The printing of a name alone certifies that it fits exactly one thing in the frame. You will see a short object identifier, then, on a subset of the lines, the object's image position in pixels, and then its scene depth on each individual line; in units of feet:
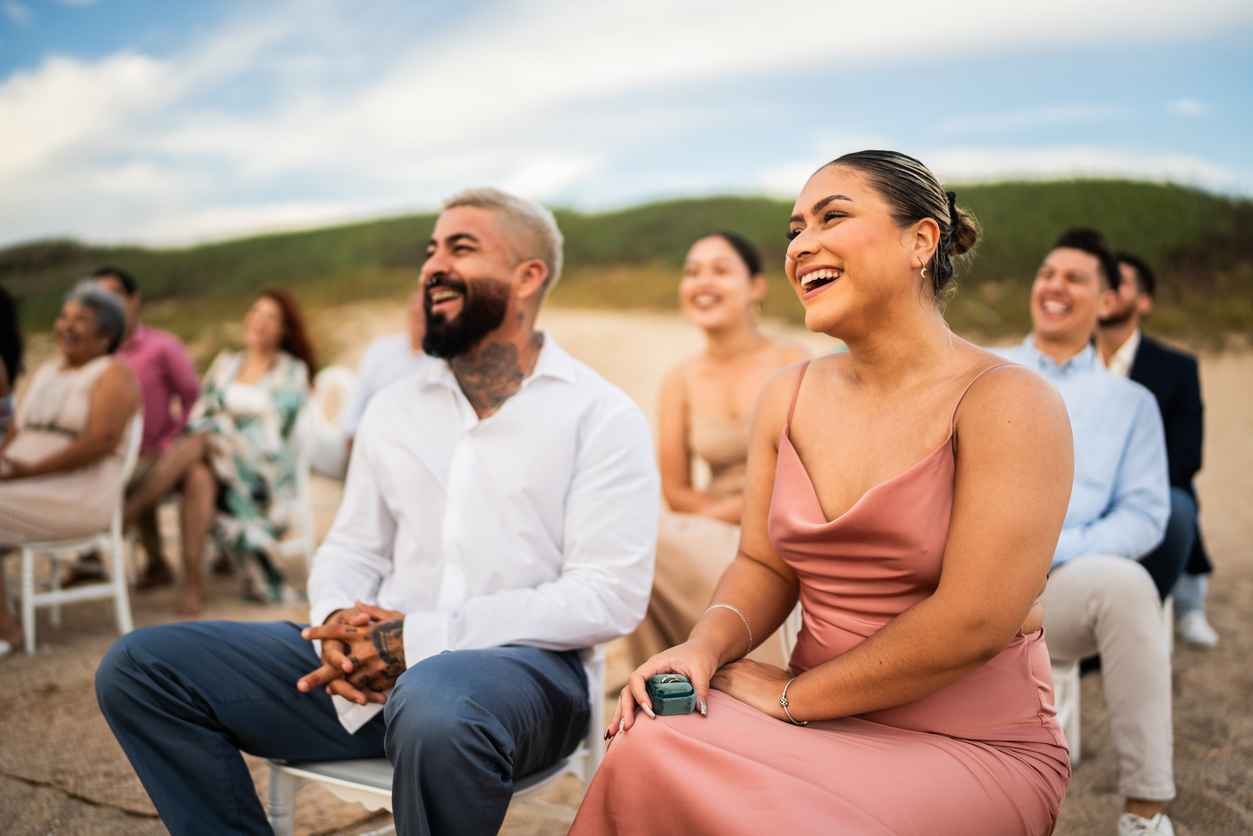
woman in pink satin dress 6.17
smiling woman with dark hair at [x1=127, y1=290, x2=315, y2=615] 21.25
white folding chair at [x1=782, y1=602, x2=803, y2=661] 9.61
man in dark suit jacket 16.37
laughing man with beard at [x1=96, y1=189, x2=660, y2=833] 7.54
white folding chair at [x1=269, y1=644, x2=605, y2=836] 8.16
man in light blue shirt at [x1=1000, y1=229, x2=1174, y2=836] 10.32
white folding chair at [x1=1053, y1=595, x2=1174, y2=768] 11.78
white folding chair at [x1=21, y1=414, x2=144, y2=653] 17.33
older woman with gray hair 17.02
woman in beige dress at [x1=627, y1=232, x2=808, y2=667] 15.48
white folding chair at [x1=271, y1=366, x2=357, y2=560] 21.59
